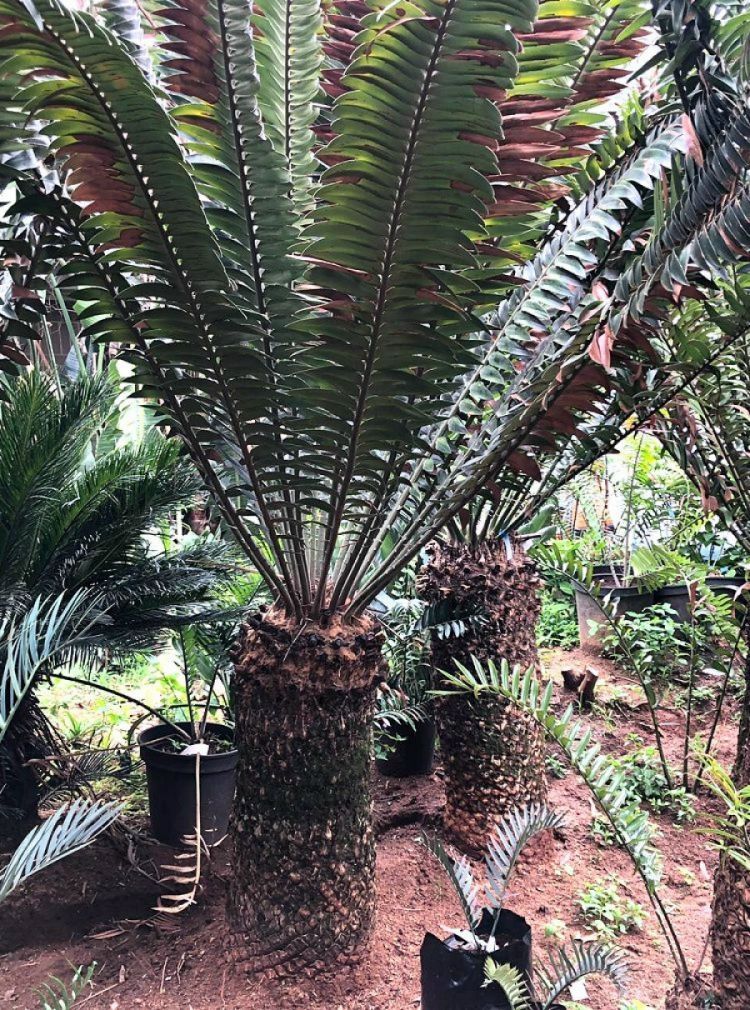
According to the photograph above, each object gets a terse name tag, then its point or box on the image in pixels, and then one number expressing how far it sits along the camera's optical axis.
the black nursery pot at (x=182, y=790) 2.89
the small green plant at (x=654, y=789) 3.51
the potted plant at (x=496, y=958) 1.75
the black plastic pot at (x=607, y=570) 6.15
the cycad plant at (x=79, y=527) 2.48
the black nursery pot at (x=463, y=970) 1.79
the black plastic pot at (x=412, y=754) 3.74
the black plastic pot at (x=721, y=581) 5.31
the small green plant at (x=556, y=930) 2.52
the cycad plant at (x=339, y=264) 1.49
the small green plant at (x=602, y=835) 3.14
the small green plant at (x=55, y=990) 2.13
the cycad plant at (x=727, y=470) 1.89
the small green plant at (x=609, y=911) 2.59
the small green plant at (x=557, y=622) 5.68
